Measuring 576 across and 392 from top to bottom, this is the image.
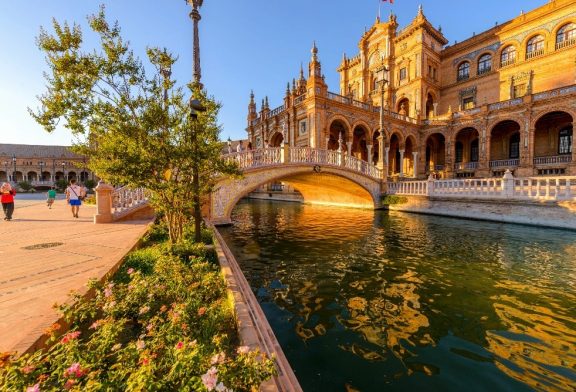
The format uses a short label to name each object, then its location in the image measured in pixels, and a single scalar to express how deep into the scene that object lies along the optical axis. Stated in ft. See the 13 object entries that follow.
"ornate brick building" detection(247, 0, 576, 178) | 80.79
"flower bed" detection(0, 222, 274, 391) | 5.81
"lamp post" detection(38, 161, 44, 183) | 209.87
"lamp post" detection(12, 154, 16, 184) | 197.84
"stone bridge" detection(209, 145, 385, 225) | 43.86
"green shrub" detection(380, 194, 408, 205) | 64.15
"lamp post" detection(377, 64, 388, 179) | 66.84
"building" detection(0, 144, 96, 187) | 210.79
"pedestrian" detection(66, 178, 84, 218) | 37.47
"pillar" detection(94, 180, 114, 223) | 33.21
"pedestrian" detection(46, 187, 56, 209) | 52.54
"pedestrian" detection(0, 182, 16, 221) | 35.24
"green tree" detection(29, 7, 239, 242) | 18.53
